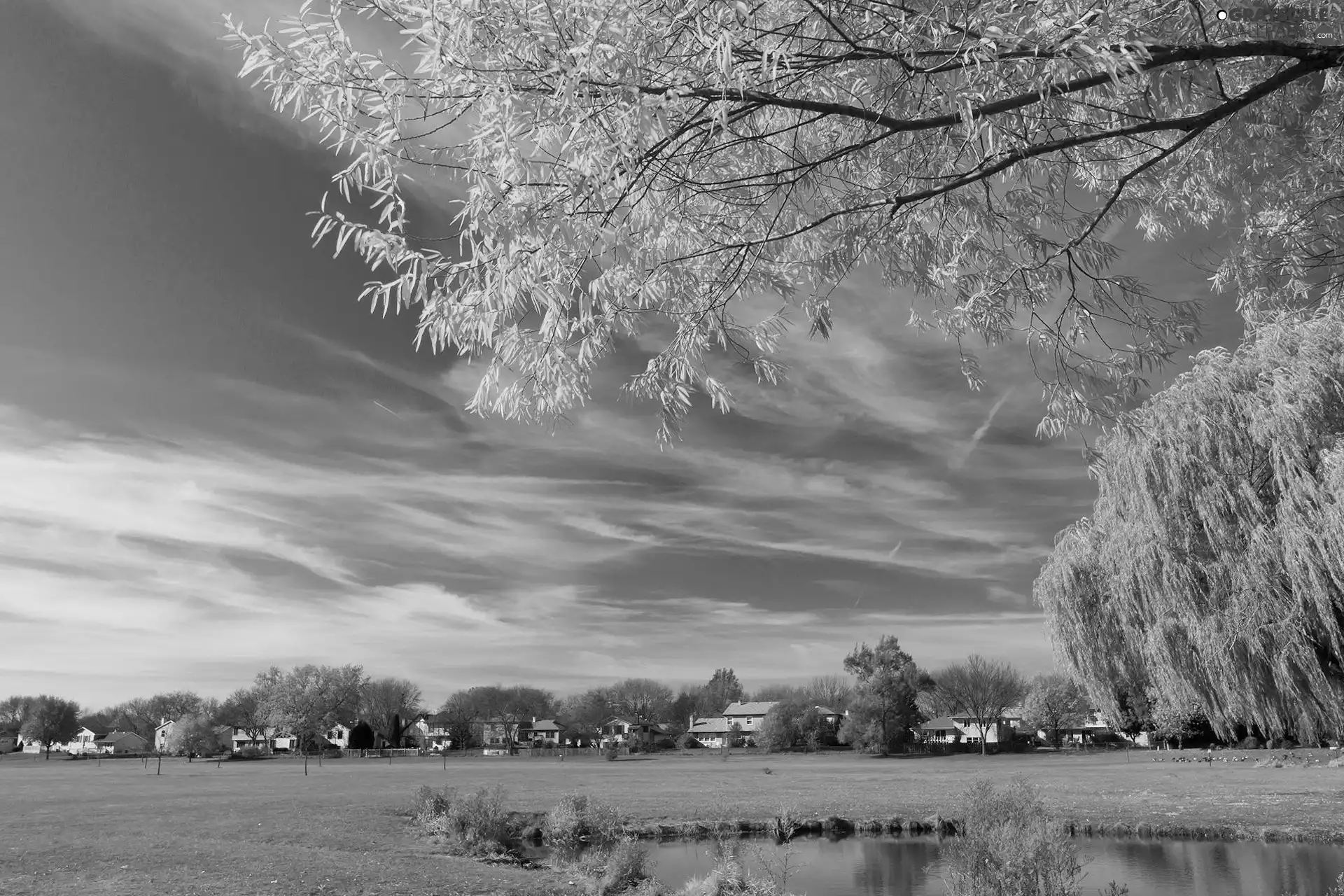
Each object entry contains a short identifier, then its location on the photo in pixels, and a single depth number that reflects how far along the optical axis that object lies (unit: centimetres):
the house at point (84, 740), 13295
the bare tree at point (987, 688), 10306
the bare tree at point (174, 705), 12324
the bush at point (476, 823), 2294
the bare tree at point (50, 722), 11062
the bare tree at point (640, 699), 13138
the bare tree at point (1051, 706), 9044
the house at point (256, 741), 10375
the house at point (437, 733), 12732
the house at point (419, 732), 12244
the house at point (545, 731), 14000
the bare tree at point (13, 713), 11931
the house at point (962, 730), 10188
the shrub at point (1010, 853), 1248
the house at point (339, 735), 12189
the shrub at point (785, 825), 2667
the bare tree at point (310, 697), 7762
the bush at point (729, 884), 1569
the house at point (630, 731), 11631
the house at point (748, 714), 12551
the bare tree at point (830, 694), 11806
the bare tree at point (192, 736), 7781
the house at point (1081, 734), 9419
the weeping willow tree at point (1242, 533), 1126
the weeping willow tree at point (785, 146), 392
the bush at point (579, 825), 2383
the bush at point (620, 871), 1747
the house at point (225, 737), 9188
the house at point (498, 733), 12800
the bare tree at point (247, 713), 9300
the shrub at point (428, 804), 2778
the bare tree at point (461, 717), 12169
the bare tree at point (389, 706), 10975
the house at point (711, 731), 12212
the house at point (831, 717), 9698
